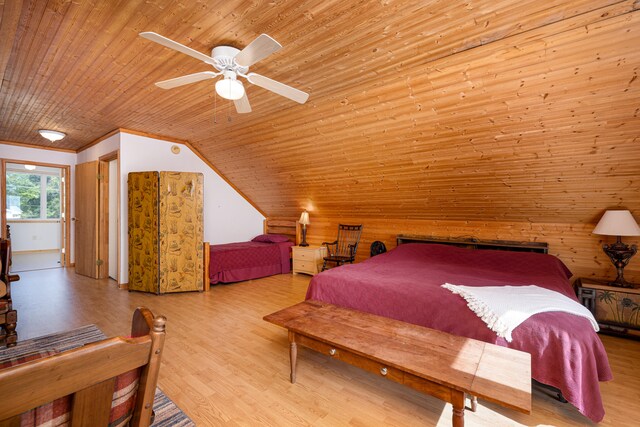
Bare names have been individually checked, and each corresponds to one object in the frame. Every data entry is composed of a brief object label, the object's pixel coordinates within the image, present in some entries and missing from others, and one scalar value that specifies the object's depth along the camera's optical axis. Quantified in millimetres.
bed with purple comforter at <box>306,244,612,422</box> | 1599
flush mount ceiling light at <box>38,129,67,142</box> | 4234
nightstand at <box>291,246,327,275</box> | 5156
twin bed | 4570
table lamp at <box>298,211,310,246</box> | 5427
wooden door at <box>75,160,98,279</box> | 5016
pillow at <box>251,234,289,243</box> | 5714
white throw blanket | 1794
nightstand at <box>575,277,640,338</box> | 2682
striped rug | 1684
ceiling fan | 1853
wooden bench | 1286
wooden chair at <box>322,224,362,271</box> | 4984
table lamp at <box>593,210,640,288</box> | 2732
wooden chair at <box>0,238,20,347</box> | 2449
